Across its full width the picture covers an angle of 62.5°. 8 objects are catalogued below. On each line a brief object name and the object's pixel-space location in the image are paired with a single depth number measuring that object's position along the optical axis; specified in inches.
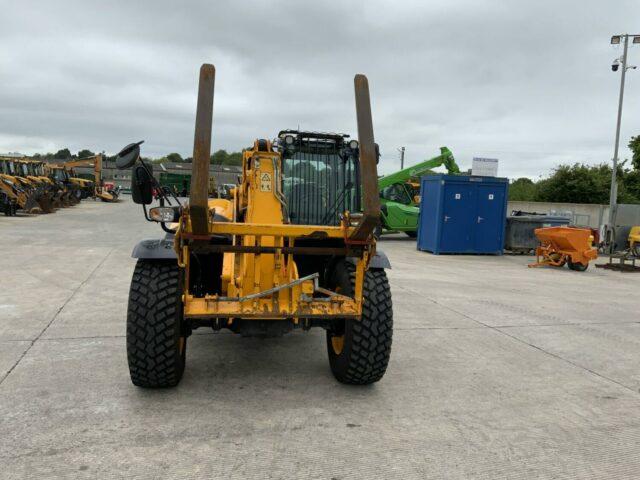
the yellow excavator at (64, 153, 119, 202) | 1349.7
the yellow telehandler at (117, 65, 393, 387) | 133.9
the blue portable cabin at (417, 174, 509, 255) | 592.1
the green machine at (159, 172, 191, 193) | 1523.1
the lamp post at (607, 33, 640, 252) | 835.4
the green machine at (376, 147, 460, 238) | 689.6
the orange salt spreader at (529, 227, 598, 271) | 466.0
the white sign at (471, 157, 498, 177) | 755.4
